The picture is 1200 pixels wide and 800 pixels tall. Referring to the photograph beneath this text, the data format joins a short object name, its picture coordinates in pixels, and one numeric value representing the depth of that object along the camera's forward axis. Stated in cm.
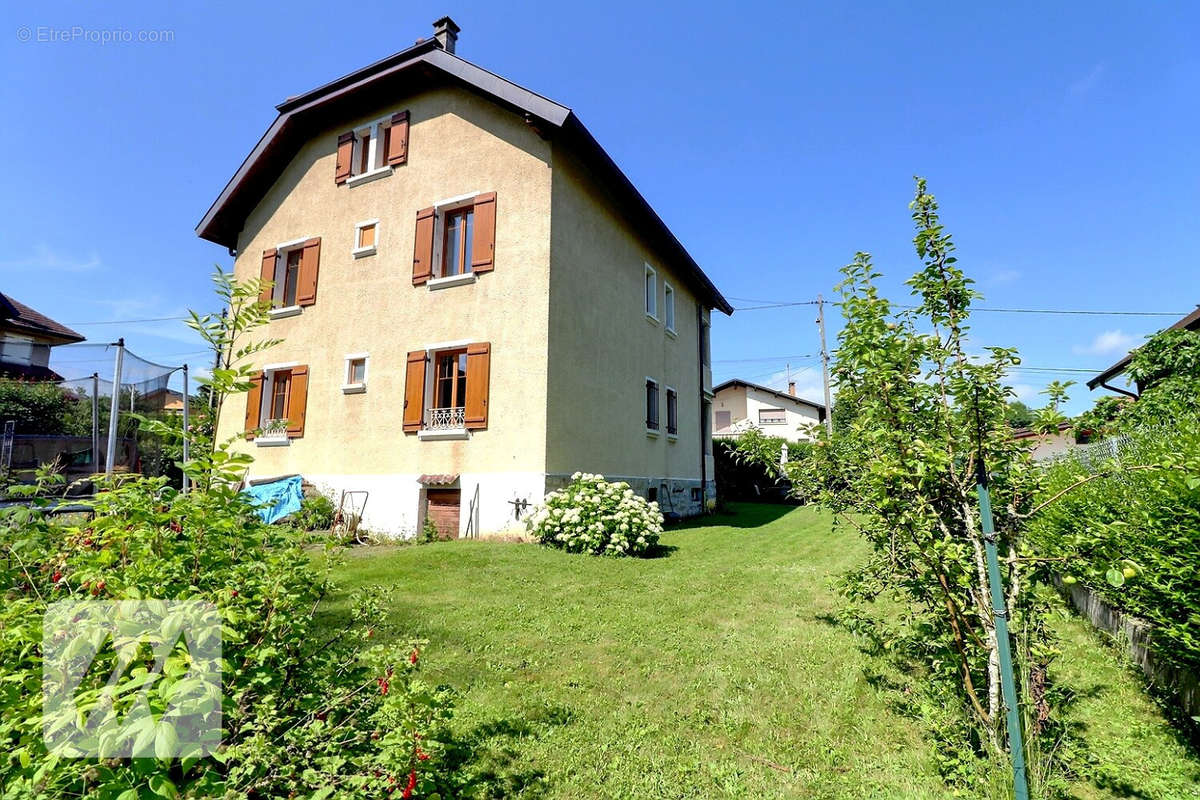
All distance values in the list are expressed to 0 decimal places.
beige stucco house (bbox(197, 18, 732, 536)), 1002
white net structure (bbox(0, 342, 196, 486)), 775
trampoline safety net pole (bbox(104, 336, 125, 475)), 730
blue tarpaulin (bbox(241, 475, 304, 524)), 1055
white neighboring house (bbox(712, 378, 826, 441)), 3559
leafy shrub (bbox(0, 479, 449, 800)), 142
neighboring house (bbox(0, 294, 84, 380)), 1023
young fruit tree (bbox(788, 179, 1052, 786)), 241
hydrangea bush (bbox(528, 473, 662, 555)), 852
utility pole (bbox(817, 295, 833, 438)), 2595
